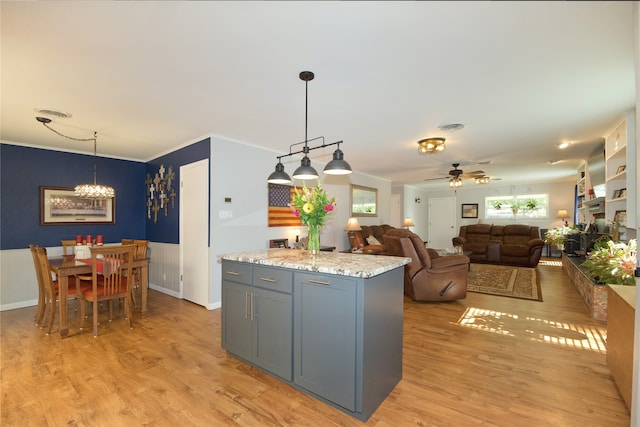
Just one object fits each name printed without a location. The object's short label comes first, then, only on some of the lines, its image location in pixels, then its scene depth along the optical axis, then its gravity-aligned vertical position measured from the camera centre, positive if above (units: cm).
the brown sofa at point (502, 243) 686 -80
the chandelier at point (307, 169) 232 +38
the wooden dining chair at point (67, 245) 422 -51
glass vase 249 -23
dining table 302 -67
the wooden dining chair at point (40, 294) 332 -98
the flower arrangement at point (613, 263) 271 -51
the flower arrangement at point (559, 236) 583 -48
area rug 463 -129
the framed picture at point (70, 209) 439 +4
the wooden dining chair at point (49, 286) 307 -88
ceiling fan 589 +84
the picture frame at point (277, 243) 465 -51
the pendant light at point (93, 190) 390 +29
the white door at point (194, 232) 400 -29
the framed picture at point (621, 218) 343 -5
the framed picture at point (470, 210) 1005 +12
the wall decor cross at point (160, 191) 470 +37
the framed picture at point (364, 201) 681 +30
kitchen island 175 -76
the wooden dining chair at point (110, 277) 306 -75
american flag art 475 +9
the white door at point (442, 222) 1048 -32
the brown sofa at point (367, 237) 568 -56
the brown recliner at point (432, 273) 399 -85
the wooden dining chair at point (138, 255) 399 -62
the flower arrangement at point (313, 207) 240 +5
